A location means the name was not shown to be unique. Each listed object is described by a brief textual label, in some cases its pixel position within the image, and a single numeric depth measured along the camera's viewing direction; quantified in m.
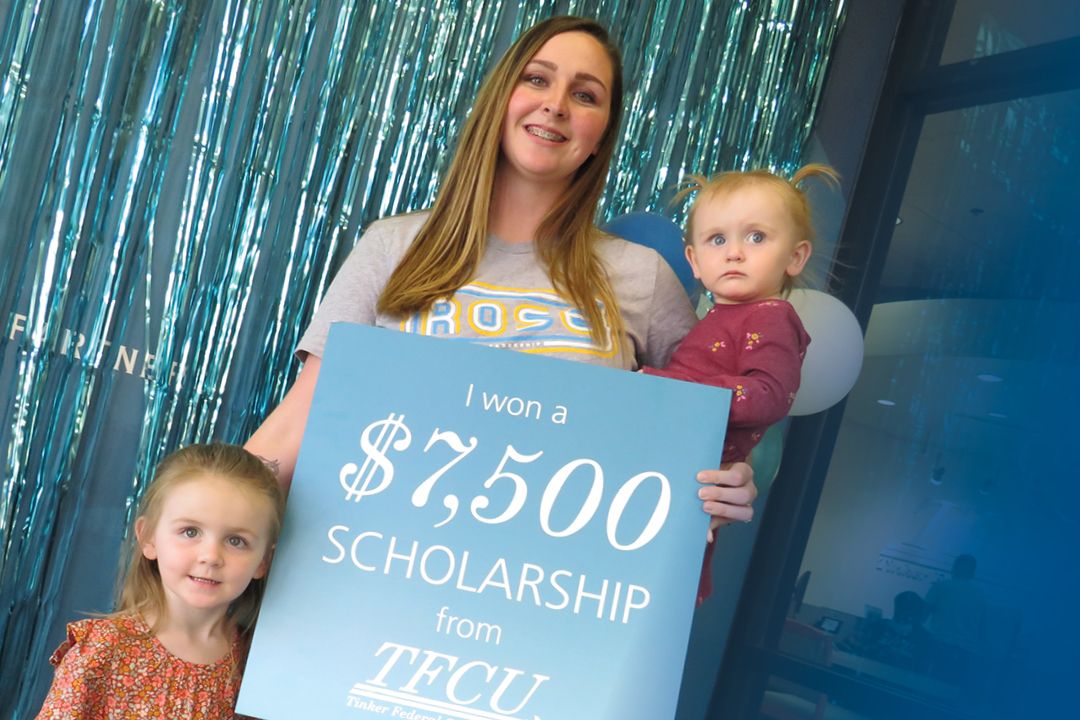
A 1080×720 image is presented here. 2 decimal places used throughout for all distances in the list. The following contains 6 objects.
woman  1.58
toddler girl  1.50
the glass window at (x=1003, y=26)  3.02
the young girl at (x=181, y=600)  1.33
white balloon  2.30
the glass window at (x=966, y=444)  2.50
